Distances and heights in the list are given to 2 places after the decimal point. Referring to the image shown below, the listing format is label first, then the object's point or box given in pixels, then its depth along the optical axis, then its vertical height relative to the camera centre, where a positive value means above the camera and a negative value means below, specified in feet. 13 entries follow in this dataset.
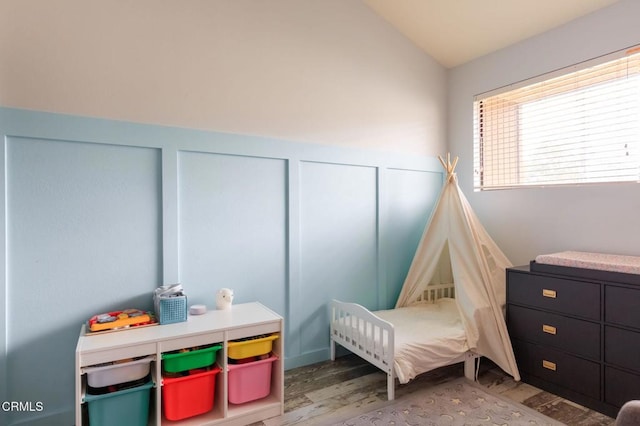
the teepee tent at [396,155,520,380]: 8.57 -1.61
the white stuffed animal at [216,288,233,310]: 7.82 -1.89
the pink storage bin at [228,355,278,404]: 7.01 -3.35
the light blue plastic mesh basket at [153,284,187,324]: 6.83 -1.78
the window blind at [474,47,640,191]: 8.19 +2.16
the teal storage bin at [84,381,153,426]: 5.87 -3.26
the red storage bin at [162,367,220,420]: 6.44 -3.33
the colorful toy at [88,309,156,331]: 6.34 -1.95
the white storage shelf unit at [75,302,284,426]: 5.80 -2.31
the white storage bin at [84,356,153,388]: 5.84 -2.67
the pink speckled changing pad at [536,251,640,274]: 6.83 -1.05
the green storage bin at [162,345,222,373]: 6.39 -2.68
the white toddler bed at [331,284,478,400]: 7.57 -2.90
